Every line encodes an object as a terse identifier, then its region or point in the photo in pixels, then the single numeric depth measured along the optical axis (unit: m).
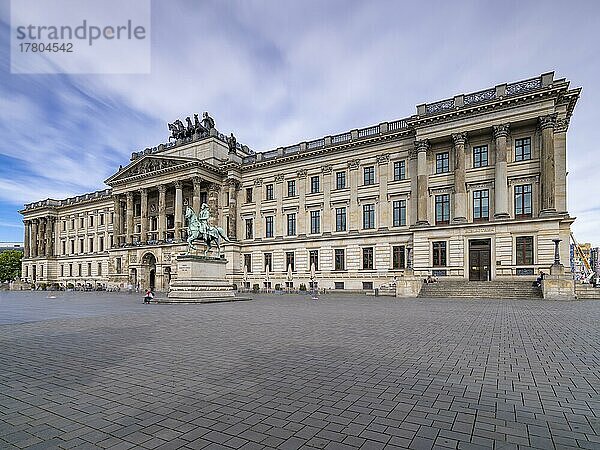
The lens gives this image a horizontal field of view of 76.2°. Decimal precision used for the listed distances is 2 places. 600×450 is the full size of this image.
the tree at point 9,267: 114.00
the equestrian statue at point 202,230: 32.31
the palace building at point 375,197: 37.53
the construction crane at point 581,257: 117.71
